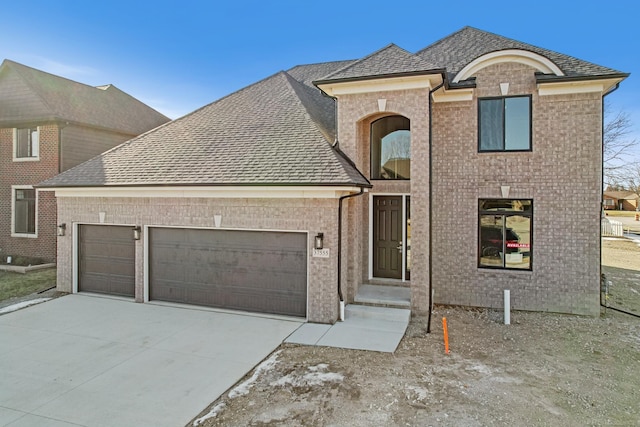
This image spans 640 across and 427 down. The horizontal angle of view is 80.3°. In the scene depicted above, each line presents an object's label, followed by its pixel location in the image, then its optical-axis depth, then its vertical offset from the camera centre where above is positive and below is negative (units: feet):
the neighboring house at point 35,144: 50.24 +9.17
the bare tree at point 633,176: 103.56 +11.31
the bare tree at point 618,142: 90.79 +17.45
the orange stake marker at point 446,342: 22.94 -7.90
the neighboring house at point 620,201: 236.16 +8.45
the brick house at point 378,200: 28.94 +1.00
